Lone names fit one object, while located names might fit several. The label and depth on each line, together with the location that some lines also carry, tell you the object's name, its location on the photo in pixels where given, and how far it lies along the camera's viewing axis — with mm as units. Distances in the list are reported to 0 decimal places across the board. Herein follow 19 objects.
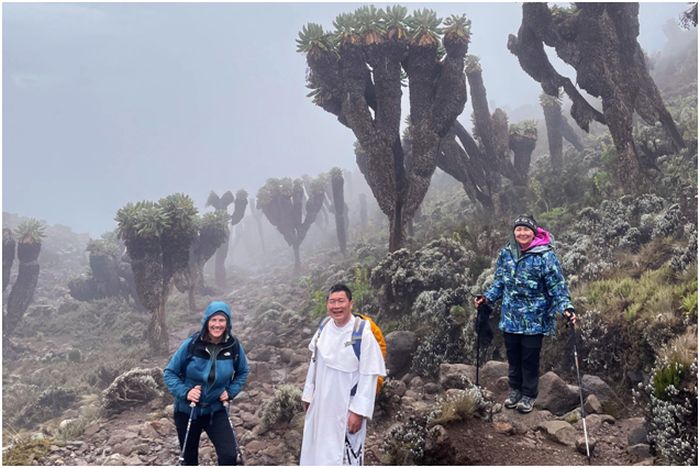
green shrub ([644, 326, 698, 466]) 3646
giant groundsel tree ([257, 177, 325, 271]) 33562
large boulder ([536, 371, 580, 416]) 5309
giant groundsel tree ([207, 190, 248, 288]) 36000
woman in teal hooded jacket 3840
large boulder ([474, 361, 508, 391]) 6358
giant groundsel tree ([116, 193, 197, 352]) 16469
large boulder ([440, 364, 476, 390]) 6449
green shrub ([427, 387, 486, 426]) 4879
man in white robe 3582
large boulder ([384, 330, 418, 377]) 8438
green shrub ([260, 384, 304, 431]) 6570
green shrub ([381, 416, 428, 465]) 4699
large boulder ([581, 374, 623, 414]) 5250
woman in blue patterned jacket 4633
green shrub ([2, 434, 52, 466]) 5922
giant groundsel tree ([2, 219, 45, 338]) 23109
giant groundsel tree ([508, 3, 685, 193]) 13977
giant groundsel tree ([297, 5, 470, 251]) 13914
